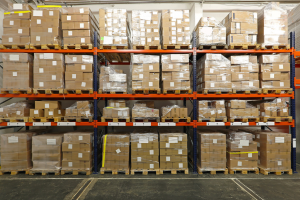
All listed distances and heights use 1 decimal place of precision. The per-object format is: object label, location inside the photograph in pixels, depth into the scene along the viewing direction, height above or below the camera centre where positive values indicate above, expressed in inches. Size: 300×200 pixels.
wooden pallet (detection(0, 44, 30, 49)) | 190.5 +65.1
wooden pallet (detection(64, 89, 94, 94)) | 190.5 +10.1
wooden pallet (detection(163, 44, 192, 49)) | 193.0 +66.2
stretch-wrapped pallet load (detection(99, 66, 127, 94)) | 193.3 +21.4
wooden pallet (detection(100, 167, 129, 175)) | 185.3 -84.1
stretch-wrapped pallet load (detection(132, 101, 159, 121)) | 191.5 -16.4
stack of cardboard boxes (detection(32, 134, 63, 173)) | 186.7 -63.8
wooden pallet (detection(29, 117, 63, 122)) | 188.4 -23.6
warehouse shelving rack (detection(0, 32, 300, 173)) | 190.2 +5.3
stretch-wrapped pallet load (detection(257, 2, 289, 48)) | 191.5 +89.6
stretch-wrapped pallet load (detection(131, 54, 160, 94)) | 192.4 +32.2
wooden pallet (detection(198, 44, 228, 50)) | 194.6 +66.9
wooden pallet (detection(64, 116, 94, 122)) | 191.2 -23.8
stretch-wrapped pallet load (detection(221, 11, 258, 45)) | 193.9 +89.2
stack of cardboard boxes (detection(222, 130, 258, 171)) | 187.5 -64.9
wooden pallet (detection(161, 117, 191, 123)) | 189.9 -24.0
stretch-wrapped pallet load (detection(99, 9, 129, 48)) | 191.8 +87.1
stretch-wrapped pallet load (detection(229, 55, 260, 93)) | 192.9 +31.1
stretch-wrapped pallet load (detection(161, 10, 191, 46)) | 192.7 +85.0
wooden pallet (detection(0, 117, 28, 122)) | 187.8 -23.5
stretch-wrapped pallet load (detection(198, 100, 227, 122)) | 190.9 -14.1
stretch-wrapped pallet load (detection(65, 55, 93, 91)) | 192.1 +33.3
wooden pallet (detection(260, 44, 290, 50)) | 192.4 +65.4
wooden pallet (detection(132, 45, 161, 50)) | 193.1 +65.2
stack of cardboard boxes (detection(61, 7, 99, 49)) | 192.1 +88.3
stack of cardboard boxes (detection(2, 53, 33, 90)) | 188.7 +34.0
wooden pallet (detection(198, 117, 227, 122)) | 189.9 -23.6
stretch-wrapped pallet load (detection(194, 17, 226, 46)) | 192.1 +81.9
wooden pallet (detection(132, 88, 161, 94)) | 191.0 +10.6
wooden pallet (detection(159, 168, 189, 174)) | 186.1 -84.2
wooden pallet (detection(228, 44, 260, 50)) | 193.2 +65.9
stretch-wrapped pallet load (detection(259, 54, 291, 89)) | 192.5 +33.6
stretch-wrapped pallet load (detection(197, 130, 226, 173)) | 187.8 -62.5
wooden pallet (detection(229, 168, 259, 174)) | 185.7 -84.1
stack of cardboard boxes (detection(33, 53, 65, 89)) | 190.1 +34.2
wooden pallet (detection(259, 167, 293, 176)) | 183.2 -84.7
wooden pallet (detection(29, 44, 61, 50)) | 190.4 +64.7
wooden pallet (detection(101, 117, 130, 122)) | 190.1 -24.3
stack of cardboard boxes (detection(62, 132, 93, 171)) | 187.2 -62.5
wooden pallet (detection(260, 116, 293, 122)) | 189.8 -23.3
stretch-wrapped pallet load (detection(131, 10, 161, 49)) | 193.0 +89.8
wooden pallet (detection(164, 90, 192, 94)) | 192.4 +9.8
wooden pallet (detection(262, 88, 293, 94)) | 190.7 +10.5
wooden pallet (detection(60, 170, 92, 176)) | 185.2 -84.7
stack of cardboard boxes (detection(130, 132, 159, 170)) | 188.1 -65.1
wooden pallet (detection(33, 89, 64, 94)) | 188.2 +10.1
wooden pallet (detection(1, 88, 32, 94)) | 187.8 +10.1
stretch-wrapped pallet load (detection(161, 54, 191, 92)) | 192.9 +33.7
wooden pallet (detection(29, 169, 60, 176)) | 185.3 -85.1
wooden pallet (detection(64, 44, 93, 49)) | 192.1 +65.8
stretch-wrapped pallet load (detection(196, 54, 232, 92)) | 192.4 +32.3
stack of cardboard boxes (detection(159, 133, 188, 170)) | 187.6 -62.4
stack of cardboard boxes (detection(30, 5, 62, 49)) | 191.6 +87.9
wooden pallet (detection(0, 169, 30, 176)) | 186.8 -85.6
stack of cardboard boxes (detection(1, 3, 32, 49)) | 191.0 +86.6
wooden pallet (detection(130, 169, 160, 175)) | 184.9 -83.7
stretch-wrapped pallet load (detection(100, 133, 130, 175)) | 188.4 -67.5
